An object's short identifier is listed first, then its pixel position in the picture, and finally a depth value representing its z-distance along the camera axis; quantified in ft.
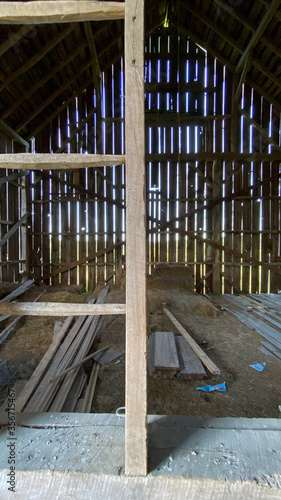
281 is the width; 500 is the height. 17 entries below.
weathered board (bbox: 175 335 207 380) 10.95
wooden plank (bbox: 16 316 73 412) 8.99
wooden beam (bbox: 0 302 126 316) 3.64
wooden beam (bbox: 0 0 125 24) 3.48
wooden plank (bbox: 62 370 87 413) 9.53
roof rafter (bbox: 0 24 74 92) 19.72
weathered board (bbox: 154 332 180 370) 11.12
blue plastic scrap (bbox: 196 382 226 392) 10.30
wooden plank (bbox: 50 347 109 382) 10.53
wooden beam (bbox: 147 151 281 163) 27.55
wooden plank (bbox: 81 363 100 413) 9.44
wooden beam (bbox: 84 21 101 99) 19.97
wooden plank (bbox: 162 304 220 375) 10.95
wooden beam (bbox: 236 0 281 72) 18.75
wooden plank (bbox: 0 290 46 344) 15.10
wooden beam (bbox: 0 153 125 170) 3.63
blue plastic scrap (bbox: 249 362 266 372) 12.01
